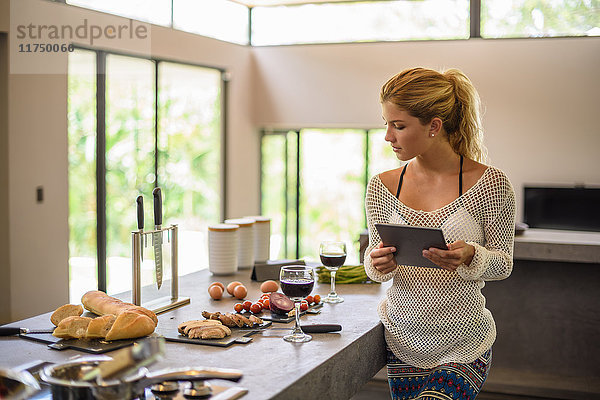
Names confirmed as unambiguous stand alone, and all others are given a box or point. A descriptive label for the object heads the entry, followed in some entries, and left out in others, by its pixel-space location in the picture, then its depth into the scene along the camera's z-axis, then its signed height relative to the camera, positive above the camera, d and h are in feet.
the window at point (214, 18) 22.66 +5.38
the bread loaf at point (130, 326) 6.34 -1.44
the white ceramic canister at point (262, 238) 10.87 -1.06
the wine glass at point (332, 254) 8.05 -0.96
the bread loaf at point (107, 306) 6.84 -1.37
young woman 6.88 -0.59
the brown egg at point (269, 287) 8.72 -1.46
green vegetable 9.60 -1.45
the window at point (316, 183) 25.77 -0.43
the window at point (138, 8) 18.60 +4.72
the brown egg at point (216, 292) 8.41 -1.47
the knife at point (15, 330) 6.73 -1.57
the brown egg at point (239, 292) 8.49 -1.48
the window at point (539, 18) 22.49 +5.16
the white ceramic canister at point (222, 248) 10.03 -1.11
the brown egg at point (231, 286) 8.66 -1.44
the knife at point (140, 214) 7.28 -0.45
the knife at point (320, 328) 6.95 -1.57
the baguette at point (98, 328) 6.39 -1.45
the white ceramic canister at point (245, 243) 10.52 -1.10
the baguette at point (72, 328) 6.48 -1.48
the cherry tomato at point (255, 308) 7.64 -1.51
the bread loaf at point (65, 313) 6.91 -1.43
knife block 7.36 -1.16
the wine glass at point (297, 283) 6.40 -1.03
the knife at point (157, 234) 7.59 -0.69
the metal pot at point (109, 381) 4.58 -1.42
